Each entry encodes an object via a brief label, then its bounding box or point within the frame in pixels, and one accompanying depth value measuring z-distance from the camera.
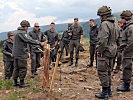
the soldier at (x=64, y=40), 9.04
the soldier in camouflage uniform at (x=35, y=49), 6.12
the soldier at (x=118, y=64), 6.21
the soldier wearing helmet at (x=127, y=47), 4.35
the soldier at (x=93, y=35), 6.76
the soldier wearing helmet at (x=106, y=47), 3.98
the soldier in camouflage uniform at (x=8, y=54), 5.74
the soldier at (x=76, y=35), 6.99
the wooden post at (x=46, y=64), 4.38
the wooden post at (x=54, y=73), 4.12
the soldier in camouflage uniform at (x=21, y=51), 4.84
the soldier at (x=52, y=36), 6.91
